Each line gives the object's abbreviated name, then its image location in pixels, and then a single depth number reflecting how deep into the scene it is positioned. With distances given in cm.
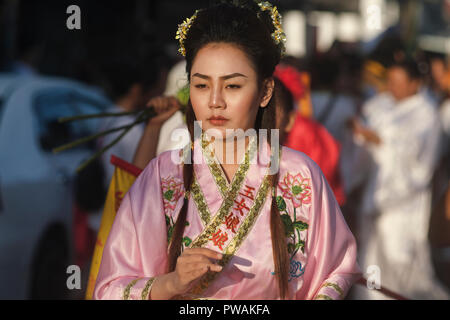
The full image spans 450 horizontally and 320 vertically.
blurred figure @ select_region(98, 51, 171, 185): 561
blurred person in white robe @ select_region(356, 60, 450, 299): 719
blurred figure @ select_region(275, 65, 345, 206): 513
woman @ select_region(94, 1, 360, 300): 246
